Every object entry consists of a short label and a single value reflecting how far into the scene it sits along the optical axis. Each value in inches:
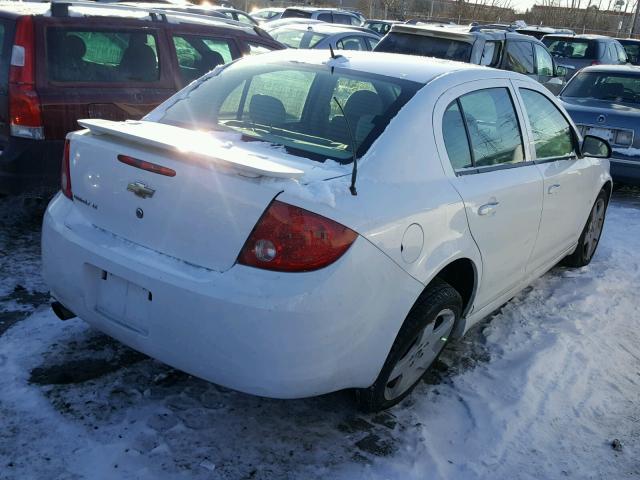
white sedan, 103.0
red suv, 194.2
